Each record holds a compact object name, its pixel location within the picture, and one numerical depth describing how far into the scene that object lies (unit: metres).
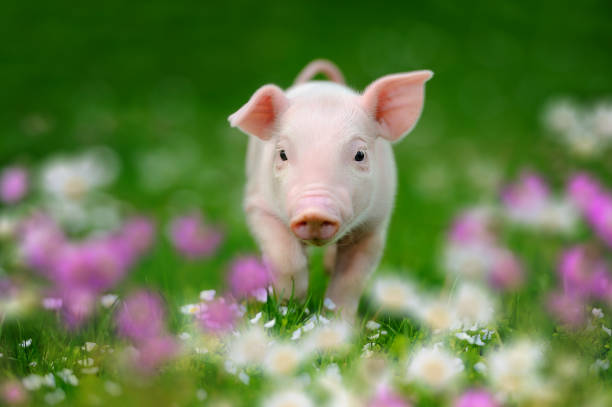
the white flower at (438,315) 4.67
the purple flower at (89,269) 4.43
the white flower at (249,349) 4.39
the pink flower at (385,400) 3.34
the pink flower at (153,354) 3.95
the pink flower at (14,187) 6.24
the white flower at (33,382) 4.31
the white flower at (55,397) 4.16
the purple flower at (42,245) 5.25
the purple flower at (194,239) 5.63
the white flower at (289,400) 3.56
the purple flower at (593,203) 5.68
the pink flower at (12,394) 3.80
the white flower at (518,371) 3.69
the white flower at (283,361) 4.01
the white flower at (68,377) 4.50
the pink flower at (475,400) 3.35
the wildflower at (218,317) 4.64
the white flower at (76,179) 6.57
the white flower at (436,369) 3.80
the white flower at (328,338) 4.49
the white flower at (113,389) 3.96
